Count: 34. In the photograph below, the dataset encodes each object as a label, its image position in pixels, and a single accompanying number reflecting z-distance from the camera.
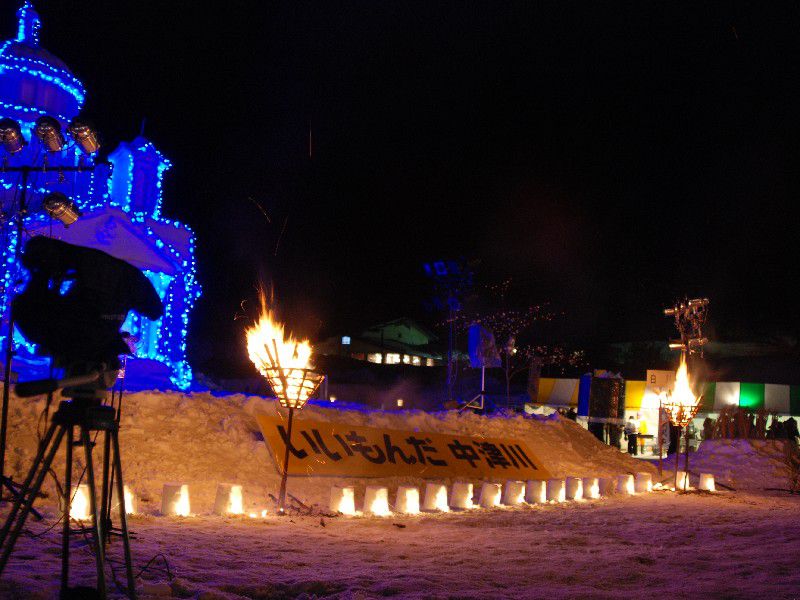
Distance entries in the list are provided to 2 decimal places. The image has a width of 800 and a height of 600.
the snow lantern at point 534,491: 12.44
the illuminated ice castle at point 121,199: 18.27
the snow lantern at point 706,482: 16.02
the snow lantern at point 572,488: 13.21
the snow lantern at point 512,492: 11.91
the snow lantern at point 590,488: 13.62
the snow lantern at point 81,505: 7.95
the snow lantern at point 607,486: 14.15
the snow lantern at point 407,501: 10.19
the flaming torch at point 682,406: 15.78
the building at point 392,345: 53.34
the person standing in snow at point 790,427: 24.69
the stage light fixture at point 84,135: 8.86
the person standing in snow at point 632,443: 25.25
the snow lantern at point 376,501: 9.80
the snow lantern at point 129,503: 8.56
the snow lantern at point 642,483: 15.16
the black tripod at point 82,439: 4.03
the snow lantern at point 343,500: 9.70
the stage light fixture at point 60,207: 8.27
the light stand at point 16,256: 5.36
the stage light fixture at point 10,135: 8.74
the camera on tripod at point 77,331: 4.14
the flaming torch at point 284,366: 9.49
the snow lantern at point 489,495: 11.48
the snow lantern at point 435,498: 10.69
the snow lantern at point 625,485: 14.62
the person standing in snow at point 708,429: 25.09
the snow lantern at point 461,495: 11.12
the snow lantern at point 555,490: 12.80
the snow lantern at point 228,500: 8.91
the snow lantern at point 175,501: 8.68
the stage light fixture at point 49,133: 9.30
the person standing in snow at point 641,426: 29.41
